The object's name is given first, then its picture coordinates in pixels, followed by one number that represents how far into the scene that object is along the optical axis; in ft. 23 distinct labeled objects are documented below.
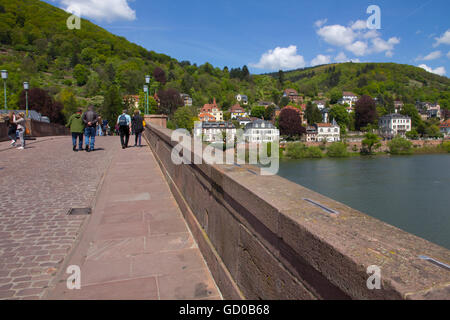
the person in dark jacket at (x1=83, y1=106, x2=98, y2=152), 39.75
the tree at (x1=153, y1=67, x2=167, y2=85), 443.73
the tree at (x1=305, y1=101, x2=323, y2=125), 396.16
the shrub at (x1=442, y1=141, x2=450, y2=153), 297.86
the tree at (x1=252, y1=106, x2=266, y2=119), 440.45
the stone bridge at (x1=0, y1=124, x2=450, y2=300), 4.15
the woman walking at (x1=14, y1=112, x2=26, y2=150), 42.39
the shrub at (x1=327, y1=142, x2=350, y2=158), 267.80
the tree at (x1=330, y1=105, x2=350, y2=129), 394.52
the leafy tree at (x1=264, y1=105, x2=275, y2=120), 438.40
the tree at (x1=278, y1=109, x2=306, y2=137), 333.42
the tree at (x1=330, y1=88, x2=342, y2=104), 526.98
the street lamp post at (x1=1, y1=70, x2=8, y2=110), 67.07
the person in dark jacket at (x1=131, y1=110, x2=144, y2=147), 43.14
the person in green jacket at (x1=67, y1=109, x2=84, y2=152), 39.32
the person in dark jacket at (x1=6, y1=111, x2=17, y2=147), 47.53
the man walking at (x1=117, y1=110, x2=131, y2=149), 40.64
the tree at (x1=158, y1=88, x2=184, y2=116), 321.93
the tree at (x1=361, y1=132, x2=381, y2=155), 281.58
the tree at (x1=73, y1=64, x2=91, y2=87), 394.52
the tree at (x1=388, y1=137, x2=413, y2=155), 279.69
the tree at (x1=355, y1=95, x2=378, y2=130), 388.98
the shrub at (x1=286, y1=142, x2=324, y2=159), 261.65
